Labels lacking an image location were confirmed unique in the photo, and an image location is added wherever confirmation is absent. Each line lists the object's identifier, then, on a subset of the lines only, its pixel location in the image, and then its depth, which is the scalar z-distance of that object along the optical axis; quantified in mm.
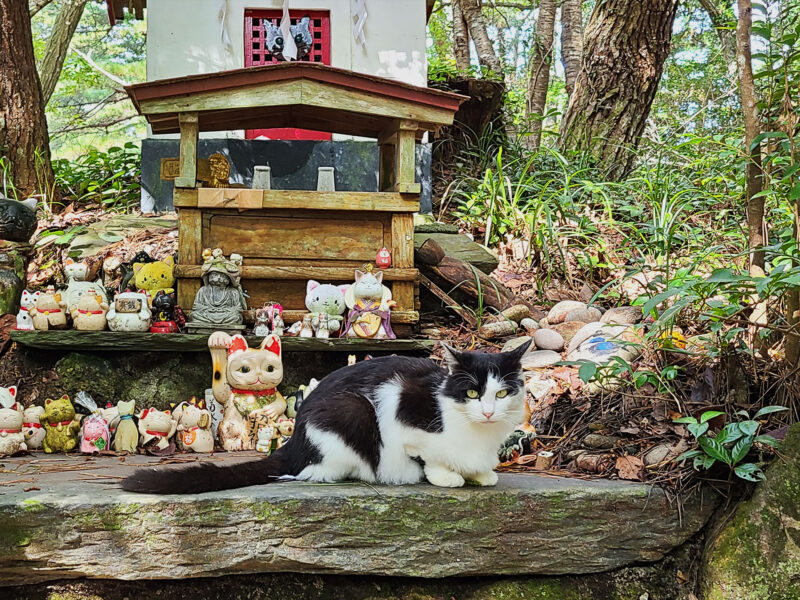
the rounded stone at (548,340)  4301
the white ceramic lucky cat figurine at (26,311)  3668
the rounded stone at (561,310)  4613
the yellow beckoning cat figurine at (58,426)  3307
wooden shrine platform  3609
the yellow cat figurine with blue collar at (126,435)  3342
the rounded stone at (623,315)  4219
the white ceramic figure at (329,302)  4066
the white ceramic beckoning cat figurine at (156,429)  3346
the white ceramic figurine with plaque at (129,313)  3719
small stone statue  3889
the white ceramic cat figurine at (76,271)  3896
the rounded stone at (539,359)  4066
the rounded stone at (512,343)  4173
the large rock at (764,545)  2441
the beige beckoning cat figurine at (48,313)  3668
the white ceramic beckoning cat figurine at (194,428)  3379
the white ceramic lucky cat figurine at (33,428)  3320
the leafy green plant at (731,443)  2533
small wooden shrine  4055
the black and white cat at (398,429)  2412
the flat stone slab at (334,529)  2295
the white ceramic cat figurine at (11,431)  3160
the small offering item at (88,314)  3689
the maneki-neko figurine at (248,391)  3422
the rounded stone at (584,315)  4527
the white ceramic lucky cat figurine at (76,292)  3715
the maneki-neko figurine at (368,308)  4020
